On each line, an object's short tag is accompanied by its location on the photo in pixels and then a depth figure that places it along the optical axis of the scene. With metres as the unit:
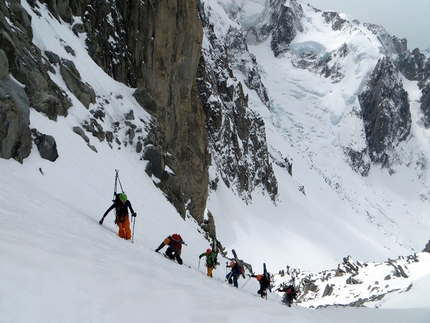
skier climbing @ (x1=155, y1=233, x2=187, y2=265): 10.90
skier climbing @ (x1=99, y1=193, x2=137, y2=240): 10.27
